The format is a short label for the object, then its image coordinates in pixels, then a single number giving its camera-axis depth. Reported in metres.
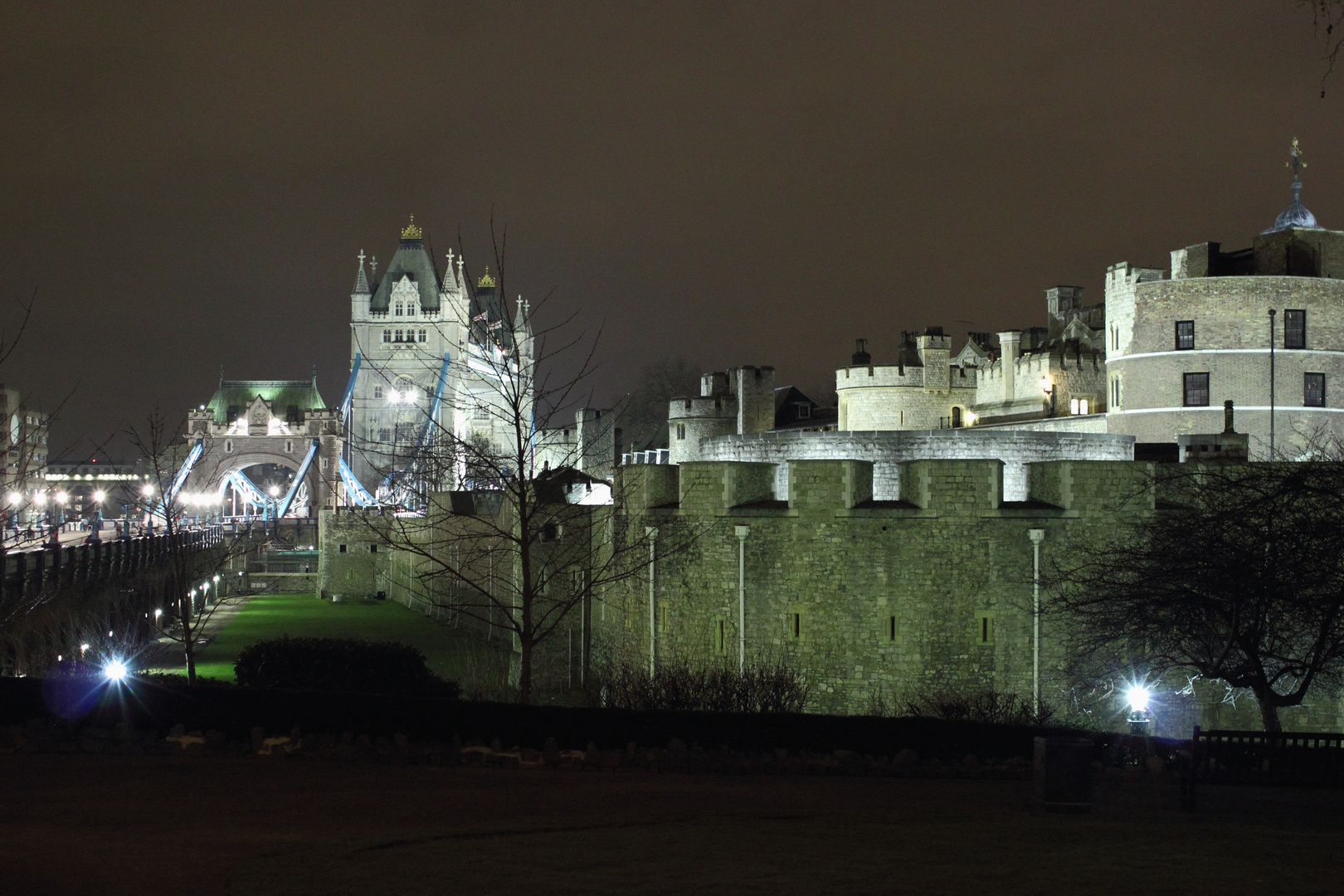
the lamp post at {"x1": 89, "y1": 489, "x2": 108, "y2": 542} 55.81
